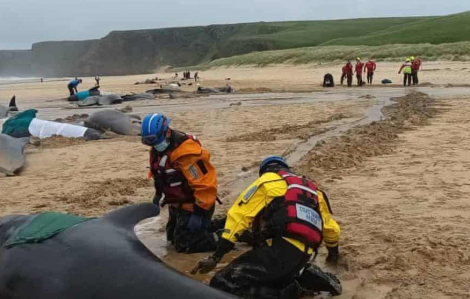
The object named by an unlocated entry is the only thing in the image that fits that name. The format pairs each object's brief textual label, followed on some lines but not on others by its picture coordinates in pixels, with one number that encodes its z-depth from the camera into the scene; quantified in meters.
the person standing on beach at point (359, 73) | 34.31
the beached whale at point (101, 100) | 27.12
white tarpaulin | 15.13
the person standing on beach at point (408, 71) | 31.56
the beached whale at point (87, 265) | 3.86
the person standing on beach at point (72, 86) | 32.60
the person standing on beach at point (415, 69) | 32.16
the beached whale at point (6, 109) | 22.04
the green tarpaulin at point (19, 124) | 15.37
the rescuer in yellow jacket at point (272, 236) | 4.83
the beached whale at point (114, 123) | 15.52
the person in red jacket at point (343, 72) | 34.83
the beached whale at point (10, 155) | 10.86
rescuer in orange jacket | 6.38
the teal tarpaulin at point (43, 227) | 4.61
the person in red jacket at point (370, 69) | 35.06
